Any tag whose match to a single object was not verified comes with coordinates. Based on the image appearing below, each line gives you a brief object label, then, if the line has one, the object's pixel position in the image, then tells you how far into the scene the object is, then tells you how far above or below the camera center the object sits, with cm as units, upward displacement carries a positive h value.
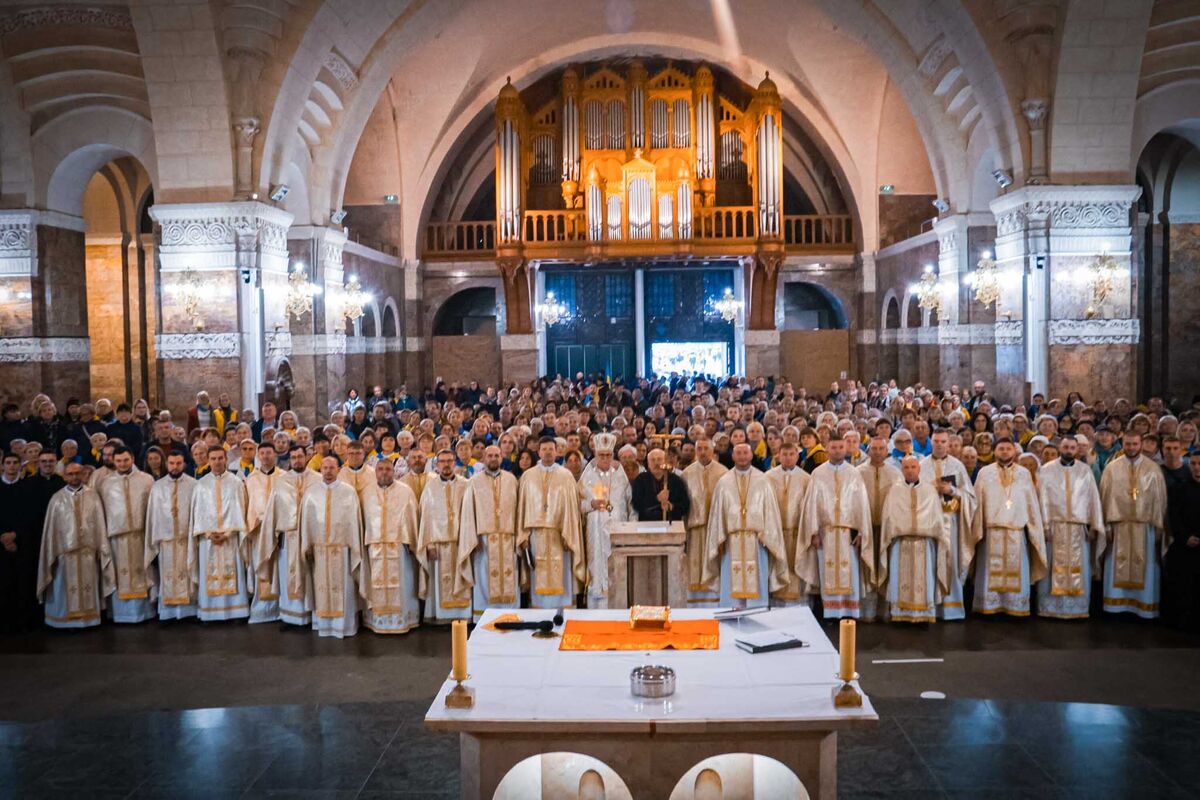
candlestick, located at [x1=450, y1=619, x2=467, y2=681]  402 -114
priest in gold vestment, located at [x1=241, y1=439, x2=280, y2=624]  887 -129
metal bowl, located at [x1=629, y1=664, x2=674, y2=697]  404 -127
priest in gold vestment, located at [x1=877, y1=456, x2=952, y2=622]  838 -153
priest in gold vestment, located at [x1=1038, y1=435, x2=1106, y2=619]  862 -144
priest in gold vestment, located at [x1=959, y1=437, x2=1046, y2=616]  860 -149
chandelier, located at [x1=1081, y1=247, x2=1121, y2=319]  1481 +131
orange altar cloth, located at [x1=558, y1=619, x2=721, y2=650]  470 -129
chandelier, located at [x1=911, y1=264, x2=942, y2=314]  1959 +149
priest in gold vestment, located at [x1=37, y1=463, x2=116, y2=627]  870 -157
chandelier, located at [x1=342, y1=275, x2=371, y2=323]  1984 +151
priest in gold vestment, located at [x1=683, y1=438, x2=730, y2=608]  892 -127
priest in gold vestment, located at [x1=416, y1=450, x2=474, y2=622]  859 -152
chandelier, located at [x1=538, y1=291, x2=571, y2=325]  2522 +160
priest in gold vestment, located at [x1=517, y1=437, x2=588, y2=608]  870 -135
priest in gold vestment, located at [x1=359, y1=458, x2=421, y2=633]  842 -149
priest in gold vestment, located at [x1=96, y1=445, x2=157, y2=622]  885 -142
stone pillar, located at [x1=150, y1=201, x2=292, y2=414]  1518 +122
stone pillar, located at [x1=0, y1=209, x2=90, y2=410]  1620 +105
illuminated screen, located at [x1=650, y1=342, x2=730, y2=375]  2752 +35
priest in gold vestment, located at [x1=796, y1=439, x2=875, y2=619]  852 -143
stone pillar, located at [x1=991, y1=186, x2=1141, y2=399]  1488 +109
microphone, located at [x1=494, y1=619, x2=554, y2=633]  503 -129
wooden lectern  655 -130
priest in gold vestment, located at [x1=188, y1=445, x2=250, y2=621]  884 -143
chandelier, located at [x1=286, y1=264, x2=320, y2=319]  1691 +139
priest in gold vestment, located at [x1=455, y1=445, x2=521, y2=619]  866 -141
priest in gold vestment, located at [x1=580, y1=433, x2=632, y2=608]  880 -124
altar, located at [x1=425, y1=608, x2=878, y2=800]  385 -134
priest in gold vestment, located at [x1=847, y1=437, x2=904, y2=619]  873 -103
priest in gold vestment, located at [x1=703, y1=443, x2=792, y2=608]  851 -137
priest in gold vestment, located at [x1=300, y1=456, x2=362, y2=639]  837 -146
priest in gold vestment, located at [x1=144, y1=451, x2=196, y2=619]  887 -142
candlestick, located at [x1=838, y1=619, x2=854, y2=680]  396 -115
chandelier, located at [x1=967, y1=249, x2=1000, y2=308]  1641 +143
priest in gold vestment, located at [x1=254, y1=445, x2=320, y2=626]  858 -147
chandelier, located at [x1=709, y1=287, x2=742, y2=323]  2619 +166
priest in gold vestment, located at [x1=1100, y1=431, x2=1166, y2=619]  853 -145
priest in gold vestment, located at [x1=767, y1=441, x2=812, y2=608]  877 -121
